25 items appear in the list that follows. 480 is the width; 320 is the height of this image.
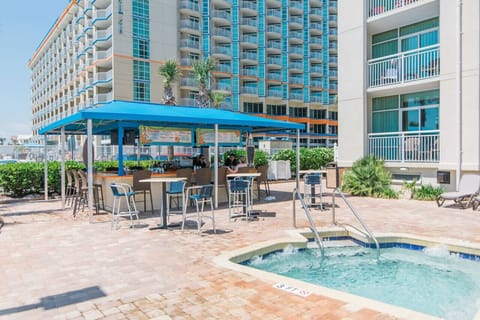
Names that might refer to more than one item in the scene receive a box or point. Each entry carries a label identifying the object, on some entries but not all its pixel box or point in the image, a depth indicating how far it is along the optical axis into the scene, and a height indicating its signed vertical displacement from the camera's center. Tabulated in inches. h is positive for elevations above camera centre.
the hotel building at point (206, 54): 1713.8 +558.4
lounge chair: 408.9 -44.3
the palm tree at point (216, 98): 1755.7 +274.7
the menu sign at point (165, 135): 442.9 +25.3
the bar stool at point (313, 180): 404.3 -29.4
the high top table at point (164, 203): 306.2 -41.3
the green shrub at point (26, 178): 535.8 -33.0
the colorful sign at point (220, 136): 485.1 +25.4
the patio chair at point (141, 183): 388.2 -29.6
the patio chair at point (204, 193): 293.4 -31.7
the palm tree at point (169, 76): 1563.7 +346.3
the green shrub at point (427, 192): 476.2 -52.4
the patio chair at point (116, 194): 313.1 -34.1
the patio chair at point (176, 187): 319.0 -29.1
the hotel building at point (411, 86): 459.5 +98.2
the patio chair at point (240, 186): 347.2 -30.1
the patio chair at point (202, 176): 444.8 -26.1
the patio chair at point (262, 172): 507.8 -25.2
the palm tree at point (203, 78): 1668.3 +359.0
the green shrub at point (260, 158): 804.9 -8.0
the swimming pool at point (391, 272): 181.0 -76.2
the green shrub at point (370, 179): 522.6 -38.5
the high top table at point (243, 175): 384.7 -23.1
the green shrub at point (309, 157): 848.9 -6.8
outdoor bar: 374.3 +38.3
